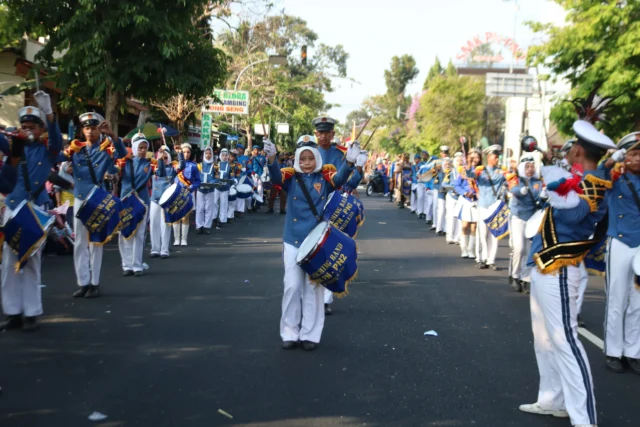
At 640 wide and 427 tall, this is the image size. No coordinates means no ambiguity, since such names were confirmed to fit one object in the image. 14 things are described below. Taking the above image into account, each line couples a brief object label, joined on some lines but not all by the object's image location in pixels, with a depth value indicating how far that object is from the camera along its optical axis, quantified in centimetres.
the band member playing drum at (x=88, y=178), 911
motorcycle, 4069
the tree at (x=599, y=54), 1755
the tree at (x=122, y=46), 1434
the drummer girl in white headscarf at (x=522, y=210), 917
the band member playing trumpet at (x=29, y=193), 745
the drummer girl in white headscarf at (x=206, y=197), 1795
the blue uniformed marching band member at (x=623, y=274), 646
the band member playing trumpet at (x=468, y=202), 1335
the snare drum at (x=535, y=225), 534
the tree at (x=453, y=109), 5012
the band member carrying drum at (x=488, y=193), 1237
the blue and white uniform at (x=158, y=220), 1314
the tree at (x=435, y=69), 7876
